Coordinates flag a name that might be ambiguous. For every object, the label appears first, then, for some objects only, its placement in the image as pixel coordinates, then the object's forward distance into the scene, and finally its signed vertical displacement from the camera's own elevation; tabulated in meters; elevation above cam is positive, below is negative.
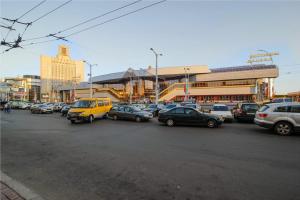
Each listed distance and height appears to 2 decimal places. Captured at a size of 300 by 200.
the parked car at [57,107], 31.41 -1.71
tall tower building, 83.38 +12.53
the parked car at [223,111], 15.13 -1.12
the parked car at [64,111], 23.47 -1.77
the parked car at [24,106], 41.38 -2.06
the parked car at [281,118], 9.43 -1.00
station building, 46.50 +4.31
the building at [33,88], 115.00 +5.69
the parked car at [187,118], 12.46 -1.38
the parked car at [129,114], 16.38 -1.48
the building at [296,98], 38.11 +0.11
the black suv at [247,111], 14.67 -1.07
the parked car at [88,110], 15.39 -1.13
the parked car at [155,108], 22.02 -1.31
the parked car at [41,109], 27.66 -1.84
